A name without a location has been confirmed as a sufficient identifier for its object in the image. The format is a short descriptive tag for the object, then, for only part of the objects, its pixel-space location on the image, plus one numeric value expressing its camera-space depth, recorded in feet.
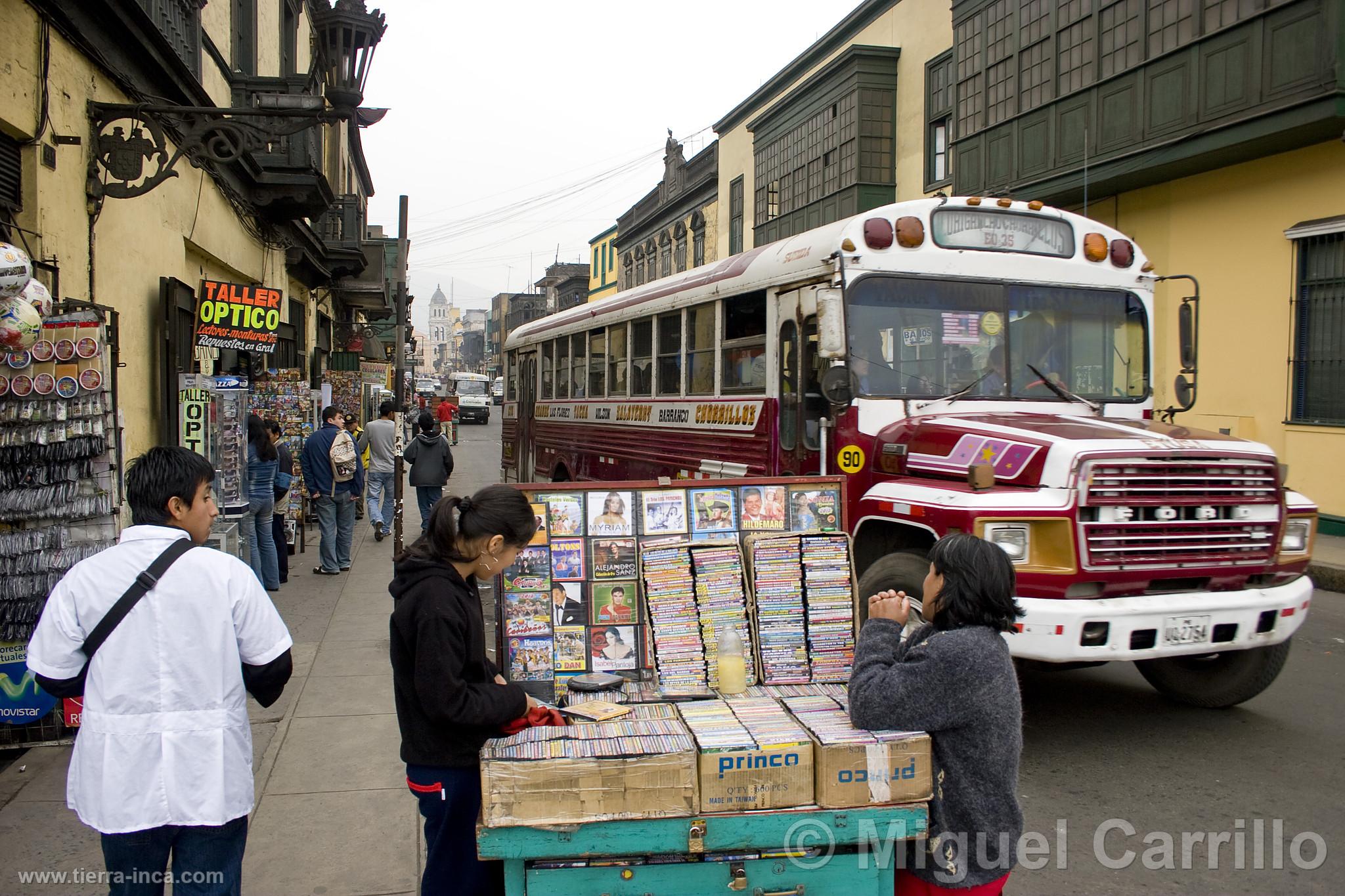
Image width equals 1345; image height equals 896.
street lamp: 23.94
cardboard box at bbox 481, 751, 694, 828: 9.24
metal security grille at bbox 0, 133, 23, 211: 20.56
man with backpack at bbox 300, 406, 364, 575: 35.12
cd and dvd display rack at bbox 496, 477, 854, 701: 12.69
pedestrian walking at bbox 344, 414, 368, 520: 47.52
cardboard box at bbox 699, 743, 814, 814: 9.58
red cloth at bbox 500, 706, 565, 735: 10.10
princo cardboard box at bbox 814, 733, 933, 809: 9.58
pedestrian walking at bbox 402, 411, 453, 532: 38.60
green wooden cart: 9.45
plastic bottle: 12.00
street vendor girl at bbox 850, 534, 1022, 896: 9.03
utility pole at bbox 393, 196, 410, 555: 33.68
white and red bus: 16.38
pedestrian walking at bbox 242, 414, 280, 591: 31.01
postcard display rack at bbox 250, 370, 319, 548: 40.50
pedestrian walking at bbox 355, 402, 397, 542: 44.62
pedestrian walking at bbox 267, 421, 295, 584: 34.06
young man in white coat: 8.75
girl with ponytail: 9.35
